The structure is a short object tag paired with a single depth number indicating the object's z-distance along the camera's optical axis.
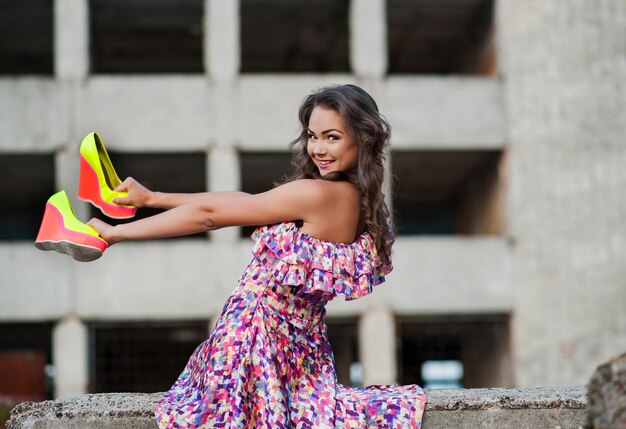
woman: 3.44
